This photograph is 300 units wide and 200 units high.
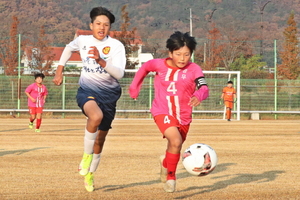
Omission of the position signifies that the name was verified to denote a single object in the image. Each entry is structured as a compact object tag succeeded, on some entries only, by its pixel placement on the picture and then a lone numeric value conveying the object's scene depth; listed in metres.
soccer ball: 13.99
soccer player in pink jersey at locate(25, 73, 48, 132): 36.97
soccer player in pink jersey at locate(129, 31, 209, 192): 13.74
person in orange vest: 54.44
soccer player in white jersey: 14.63
